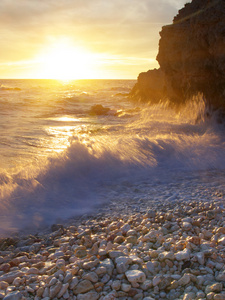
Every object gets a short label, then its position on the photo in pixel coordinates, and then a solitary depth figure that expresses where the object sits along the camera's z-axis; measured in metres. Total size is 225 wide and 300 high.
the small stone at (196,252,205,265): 2.43
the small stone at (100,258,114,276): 2.39
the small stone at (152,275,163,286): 2.23
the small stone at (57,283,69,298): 2.15
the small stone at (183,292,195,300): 2.05
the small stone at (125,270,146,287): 2.24
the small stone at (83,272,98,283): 2.29
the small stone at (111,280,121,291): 2.21
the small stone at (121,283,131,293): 2.18
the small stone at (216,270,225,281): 2.20
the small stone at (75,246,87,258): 2.71
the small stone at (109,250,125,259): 2.58
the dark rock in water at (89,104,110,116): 17.77
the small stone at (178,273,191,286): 2.21
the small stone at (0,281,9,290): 2.23
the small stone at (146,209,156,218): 3.48
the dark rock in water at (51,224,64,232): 3.44
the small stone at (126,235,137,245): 2.91
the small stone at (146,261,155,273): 2.38
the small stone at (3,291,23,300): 2.10
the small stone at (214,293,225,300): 1.99
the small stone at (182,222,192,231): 3.09
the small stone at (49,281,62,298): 2.14
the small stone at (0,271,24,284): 2.35
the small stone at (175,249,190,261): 2.49
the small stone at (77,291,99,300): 2.12
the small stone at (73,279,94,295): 2.19
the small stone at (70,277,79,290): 2.22
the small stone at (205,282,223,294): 2.08
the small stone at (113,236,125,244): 2.94
